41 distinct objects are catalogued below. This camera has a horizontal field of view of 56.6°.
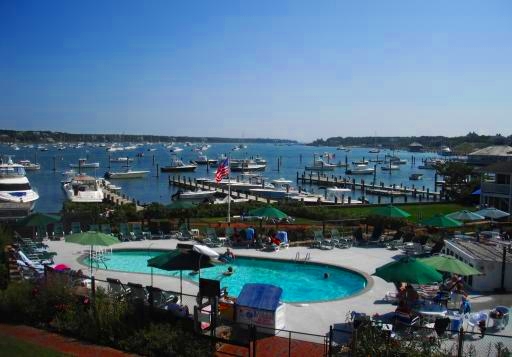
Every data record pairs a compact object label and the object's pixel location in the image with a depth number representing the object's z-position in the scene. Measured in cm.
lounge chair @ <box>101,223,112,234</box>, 2547
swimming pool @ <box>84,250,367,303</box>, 1803
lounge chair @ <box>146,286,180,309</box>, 1234
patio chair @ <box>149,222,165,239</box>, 2620
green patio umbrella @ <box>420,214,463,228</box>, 2217
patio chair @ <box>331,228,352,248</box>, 2423
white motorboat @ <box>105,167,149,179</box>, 9969
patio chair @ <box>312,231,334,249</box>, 2407
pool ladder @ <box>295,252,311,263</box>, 2150
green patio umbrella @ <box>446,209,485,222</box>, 2394
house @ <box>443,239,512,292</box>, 1664
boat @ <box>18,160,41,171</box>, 11736
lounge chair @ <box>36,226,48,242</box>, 2461
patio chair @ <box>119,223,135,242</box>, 2522
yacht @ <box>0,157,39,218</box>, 4472
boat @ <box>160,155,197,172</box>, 11394
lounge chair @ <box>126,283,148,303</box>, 1273
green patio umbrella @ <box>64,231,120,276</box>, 1702
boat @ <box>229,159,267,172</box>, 11540
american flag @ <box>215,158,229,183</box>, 3366
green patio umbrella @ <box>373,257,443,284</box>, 1290
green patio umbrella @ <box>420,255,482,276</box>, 1422
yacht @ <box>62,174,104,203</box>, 5641
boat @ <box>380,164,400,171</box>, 13802
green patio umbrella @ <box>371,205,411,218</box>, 2376
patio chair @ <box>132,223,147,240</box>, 2560
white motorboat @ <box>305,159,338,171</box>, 12256
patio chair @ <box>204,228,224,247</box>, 2408
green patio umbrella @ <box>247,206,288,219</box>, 2425
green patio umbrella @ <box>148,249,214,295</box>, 1322
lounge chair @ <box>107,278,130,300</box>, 1304
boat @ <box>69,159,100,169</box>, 12316
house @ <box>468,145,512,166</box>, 8925
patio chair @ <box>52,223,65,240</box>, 2517
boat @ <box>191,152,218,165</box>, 14125
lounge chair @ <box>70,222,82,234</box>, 2555
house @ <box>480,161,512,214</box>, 3466
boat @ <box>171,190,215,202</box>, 6104
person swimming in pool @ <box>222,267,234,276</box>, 1930
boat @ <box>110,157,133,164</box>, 14932
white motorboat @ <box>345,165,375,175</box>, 11756
